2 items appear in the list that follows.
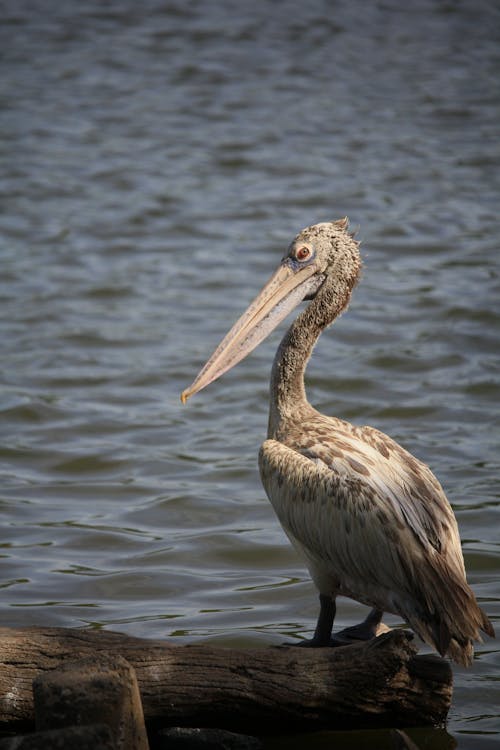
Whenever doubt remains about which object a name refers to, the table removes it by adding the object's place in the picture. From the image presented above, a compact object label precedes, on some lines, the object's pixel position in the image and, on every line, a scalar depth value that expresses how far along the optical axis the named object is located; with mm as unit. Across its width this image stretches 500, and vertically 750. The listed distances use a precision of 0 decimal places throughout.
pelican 8203
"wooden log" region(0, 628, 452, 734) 7555
